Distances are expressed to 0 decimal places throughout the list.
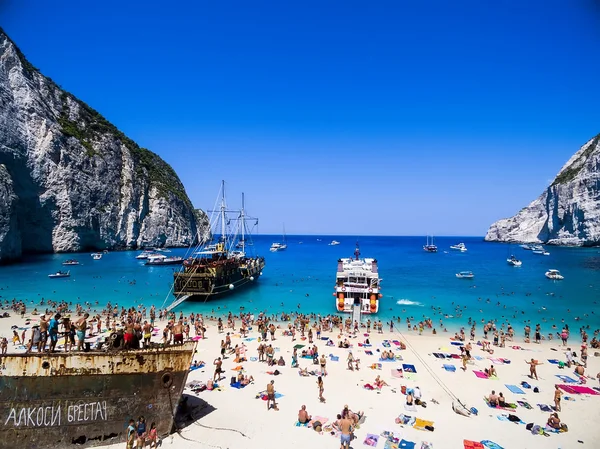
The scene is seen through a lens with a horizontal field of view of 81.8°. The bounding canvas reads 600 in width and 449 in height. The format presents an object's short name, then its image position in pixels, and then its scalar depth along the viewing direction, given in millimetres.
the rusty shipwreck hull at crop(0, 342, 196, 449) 10227
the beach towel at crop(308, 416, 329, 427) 13665
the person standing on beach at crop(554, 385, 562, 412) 15481
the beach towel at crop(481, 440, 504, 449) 12305
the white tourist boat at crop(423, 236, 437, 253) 153125
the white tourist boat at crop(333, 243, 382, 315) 38219
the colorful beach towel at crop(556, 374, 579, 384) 19258
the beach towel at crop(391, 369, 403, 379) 19328
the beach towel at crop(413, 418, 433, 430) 13664
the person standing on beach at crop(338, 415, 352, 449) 11562
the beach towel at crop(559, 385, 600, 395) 17641
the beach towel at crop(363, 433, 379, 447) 12469
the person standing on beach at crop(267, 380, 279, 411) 14906
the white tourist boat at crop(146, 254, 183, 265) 83875
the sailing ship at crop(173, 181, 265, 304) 41344
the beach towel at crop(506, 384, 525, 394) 17564
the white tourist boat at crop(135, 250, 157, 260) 91788
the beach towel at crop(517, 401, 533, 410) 15703
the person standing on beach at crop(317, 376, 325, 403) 15978
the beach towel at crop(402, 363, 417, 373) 20200
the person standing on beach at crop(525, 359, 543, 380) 19667
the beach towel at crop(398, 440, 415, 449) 12209
